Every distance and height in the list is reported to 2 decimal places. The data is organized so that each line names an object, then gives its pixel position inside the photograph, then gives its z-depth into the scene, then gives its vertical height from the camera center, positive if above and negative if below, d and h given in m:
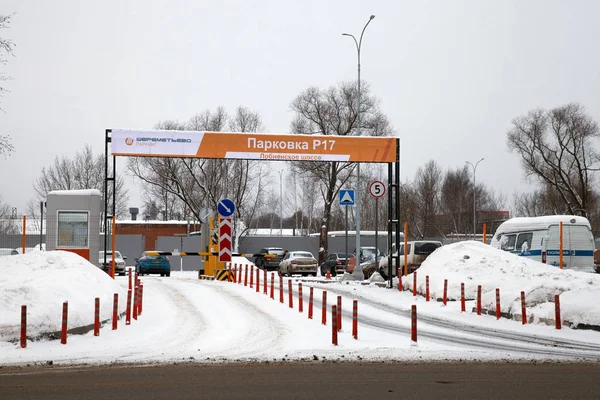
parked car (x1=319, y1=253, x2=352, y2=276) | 41.69 -1.61
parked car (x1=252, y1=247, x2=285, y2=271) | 45.09 -1.38
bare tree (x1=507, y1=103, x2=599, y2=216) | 60.59 +7.24
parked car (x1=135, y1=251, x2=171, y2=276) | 40.31 -1.63
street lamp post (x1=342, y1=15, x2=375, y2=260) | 30.52 +1.57
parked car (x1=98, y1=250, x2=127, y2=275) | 39.64 -1.60
